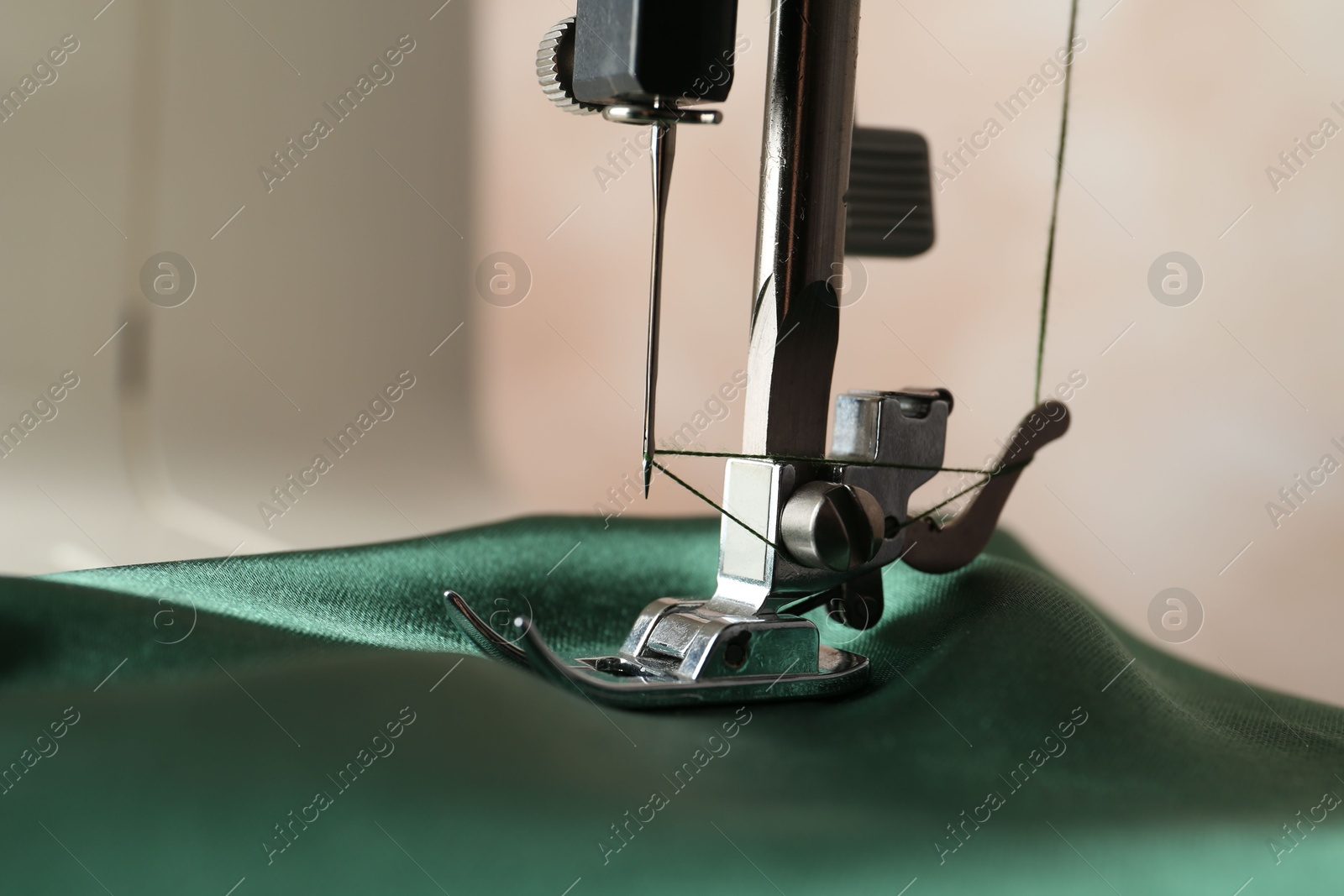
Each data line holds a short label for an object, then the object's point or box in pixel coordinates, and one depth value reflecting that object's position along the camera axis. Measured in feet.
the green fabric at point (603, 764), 0.66
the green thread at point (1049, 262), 0.77
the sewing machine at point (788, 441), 0.73
